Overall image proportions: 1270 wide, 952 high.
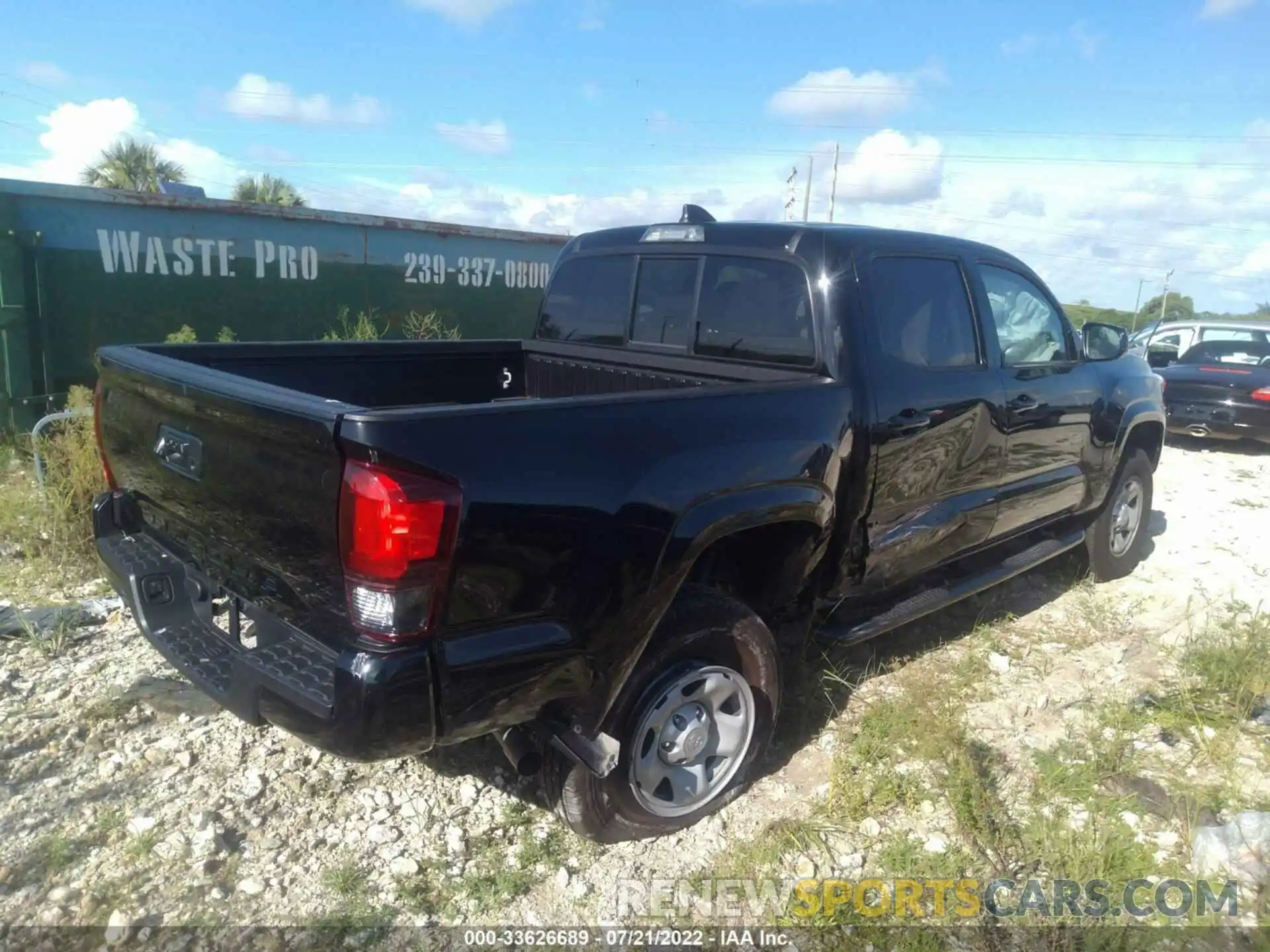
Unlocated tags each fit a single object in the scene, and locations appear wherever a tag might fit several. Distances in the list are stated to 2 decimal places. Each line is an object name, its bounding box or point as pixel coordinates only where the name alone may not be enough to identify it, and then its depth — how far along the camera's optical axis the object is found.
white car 10.33
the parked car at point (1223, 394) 9.27
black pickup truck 2.17
